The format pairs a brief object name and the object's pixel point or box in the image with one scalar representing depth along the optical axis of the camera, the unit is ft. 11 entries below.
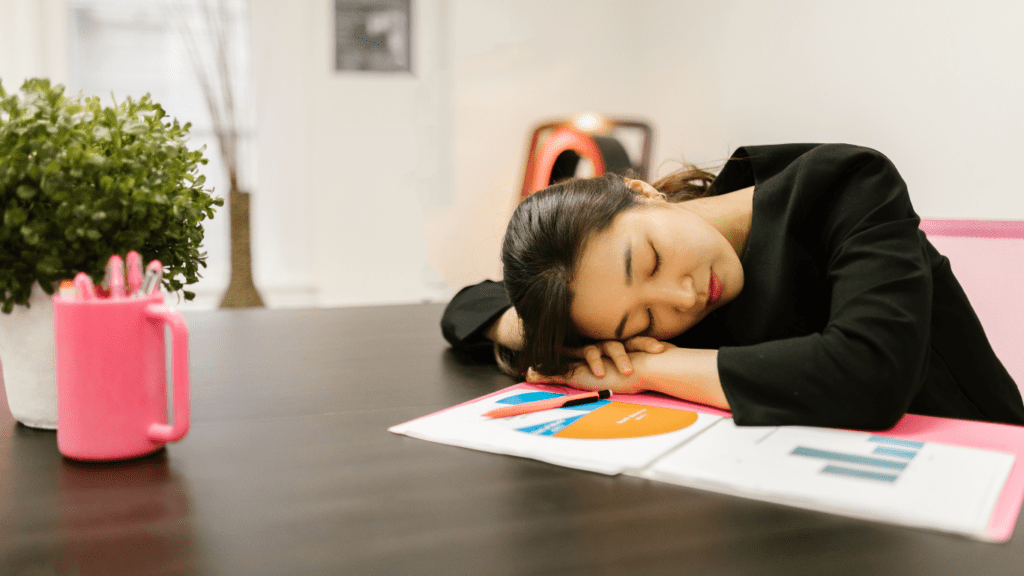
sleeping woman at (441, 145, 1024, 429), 2.32
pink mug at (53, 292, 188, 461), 1.72
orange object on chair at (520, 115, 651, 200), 7.82
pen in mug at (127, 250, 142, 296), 1.80
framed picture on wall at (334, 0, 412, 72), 9.21
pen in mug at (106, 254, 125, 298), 1.77
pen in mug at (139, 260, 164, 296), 1.85
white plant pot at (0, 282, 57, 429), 1.93
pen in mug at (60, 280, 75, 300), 1.76
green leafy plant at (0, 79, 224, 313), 1.72
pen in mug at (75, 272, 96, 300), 1.73
